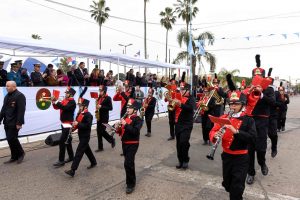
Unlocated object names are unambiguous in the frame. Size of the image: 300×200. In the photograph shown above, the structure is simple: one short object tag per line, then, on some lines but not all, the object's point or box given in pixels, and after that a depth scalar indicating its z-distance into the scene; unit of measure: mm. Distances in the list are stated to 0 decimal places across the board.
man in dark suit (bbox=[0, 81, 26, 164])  5597
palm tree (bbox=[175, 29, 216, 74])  21040
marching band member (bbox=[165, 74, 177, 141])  8034
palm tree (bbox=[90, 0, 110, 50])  32431
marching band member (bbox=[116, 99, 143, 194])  4189
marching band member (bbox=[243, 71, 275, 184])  4675
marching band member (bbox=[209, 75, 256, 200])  3246
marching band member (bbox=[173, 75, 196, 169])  5206
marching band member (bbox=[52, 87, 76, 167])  5409
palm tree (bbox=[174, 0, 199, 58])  24984
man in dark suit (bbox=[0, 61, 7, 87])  7130
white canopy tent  7573
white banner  7337
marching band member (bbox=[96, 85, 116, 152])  6608
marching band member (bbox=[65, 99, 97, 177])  4801
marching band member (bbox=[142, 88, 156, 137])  8612
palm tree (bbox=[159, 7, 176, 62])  32284
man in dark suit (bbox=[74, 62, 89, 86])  9257
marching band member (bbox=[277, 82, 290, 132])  8867
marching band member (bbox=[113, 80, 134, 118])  7180
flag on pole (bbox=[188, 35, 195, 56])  15849
